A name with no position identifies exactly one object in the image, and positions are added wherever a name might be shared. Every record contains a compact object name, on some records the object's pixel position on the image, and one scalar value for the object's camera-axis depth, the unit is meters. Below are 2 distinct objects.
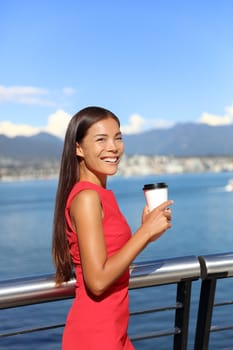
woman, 1.84
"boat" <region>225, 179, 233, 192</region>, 90.00
